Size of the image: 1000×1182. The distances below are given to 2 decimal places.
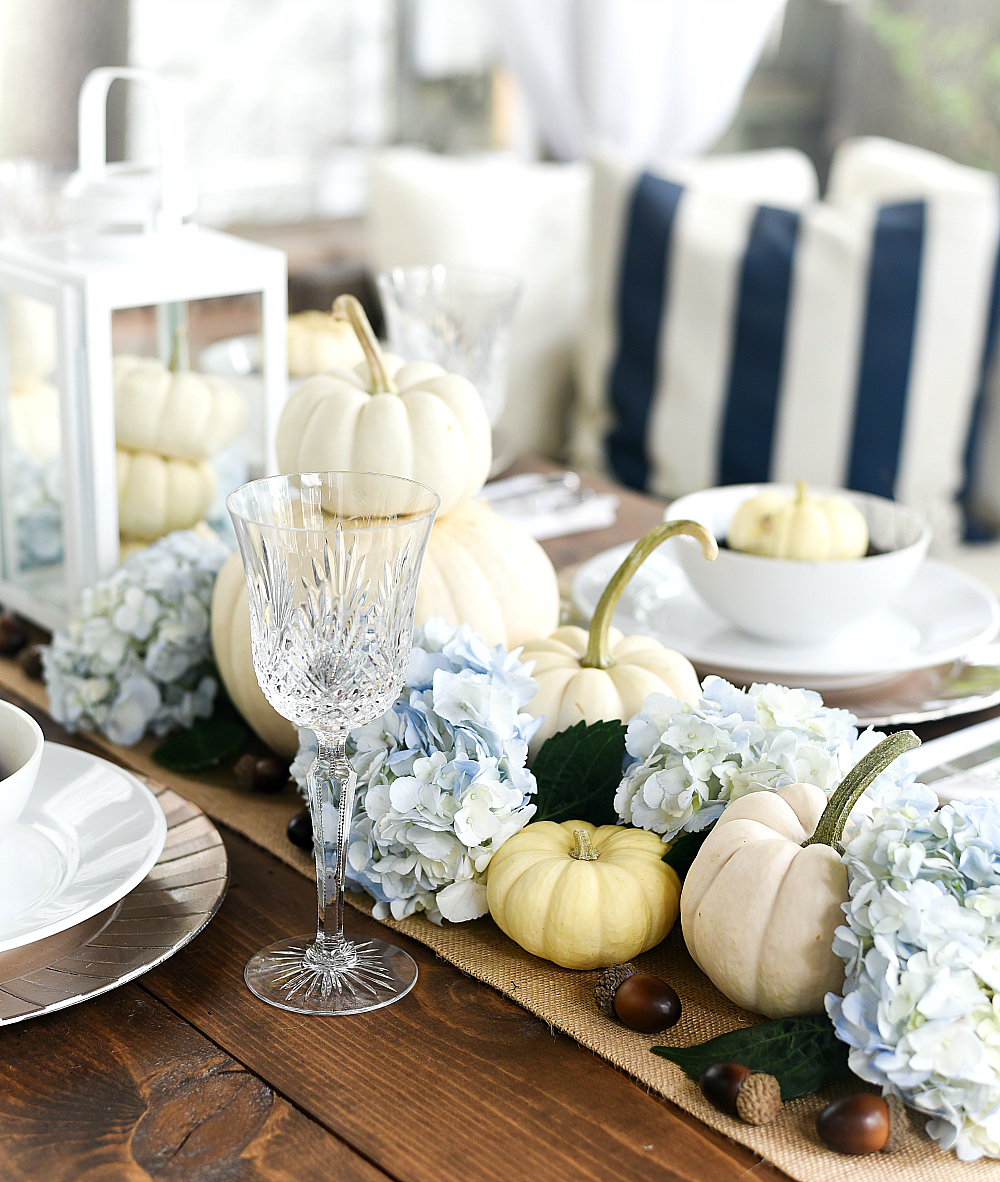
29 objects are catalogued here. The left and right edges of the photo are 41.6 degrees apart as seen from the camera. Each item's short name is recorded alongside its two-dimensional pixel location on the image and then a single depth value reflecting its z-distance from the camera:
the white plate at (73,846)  0.70
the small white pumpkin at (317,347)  1.31
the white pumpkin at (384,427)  0.91
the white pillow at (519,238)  2.67
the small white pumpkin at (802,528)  1.08
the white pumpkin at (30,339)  1.08
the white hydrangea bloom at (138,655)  0.98
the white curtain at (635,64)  2.93
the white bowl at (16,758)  0.70
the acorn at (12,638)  1.15
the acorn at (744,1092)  0.61
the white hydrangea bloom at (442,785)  0.75
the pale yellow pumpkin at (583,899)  0.71
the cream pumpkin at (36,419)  1.10
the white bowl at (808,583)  1.05
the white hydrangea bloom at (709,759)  0.75
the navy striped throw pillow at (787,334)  2.36
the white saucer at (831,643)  1.05
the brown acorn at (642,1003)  0.67
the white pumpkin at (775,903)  0.65
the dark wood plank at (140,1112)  0.58
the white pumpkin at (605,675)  0.85
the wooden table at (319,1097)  0.59
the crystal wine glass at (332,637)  0.68
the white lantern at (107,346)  1.06
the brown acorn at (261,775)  0.92
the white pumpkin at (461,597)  0.93
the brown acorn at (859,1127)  0.59
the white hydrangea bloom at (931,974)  0.59
